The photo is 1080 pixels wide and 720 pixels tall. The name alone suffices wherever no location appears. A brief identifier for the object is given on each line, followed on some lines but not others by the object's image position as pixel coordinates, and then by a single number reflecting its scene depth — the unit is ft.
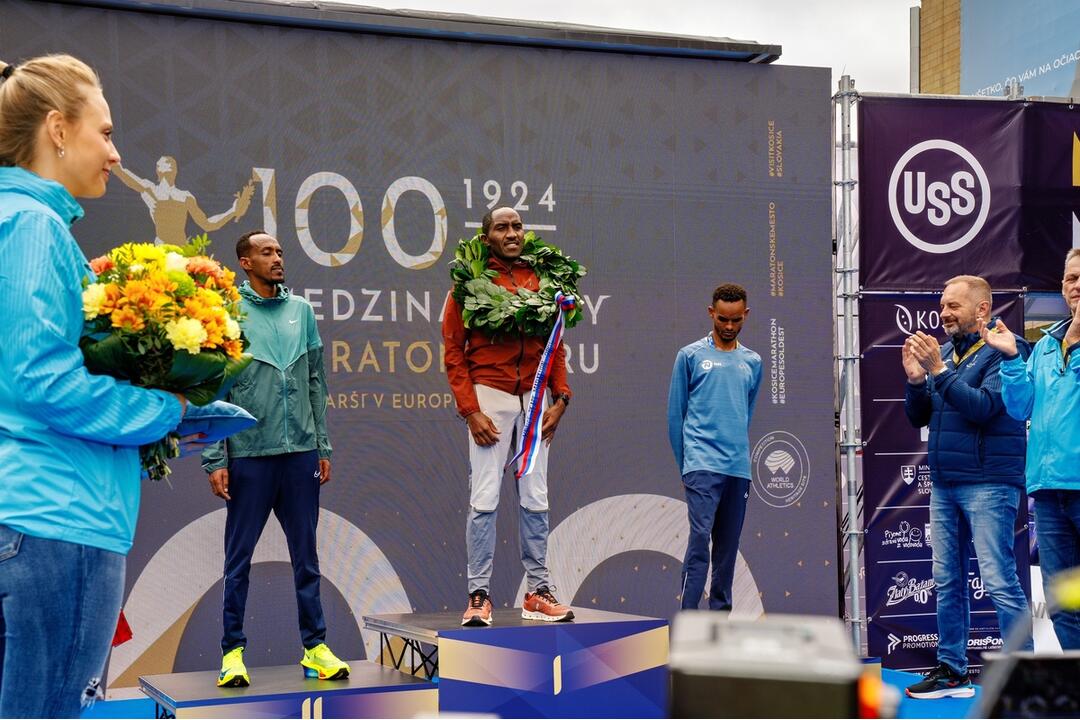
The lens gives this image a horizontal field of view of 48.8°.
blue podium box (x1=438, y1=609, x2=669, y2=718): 14.90
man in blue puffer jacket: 17.35
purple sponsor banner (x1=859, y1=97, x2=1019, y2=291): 22.24
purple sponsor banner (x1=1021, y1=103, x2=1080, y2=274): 22.67
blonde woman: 6.07
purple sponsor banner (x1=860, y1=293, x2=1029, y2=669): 21.63
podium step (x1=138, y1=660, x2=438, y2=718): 13.93
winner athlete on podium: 16.14
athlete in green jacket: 15.11
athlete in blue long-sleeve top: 18.52
